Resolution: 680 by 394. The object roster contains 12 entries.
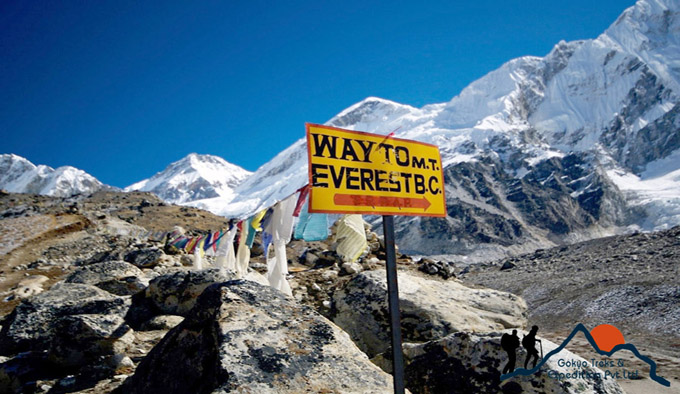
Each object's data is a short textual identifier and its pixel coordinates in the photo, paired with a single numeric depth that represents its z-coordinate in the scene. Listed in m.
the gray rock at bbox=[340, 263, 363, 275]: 11.38
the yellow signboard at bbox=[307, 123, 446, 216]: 3.63
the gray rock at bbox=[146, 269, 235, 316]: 7.26
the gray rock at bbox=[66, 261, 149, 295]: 8.83
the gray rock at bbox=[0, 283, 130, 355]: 5.98
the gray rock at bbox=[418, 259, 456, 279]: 12.08
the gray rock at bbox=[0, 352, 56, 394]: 4.87
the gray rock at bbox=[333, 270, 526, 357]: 7.05
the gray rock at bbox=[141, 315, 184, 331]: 6.75
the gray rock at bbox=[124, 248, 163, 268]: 12.67
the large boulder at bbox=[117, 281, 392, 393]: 3.29
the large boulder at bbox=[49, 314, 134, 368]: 5.06
